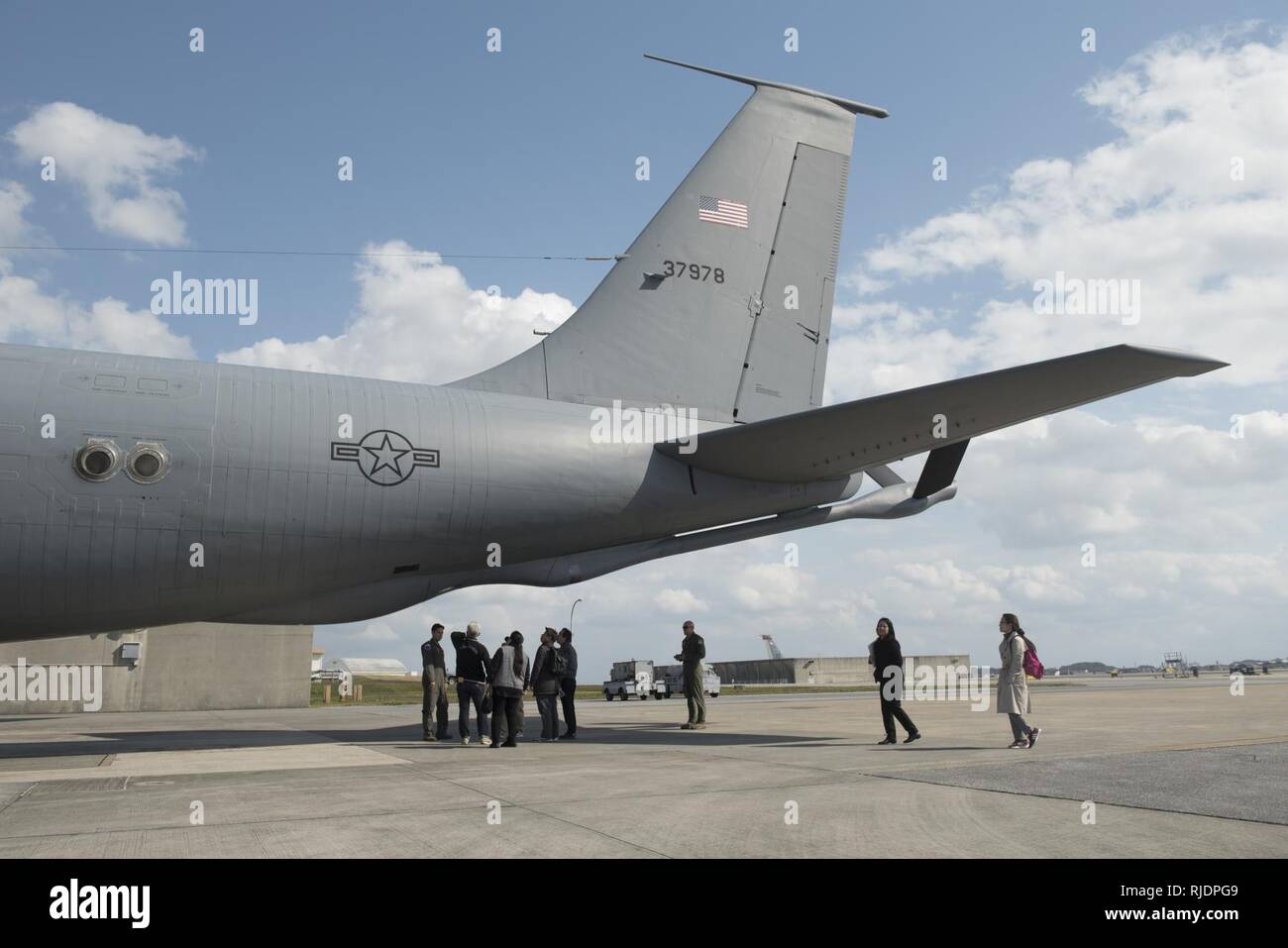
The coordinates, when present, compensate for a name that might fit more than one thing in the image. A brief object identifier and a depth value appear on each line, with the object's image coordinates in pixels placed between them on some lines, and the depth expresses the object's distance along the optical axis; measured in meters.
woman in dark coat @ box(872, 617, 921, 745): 13.12
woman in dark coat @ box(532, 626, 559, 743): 15.72
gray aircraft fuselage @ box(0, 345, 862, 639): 11.84
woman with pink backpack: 12.35
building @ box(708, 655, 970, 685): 75.44
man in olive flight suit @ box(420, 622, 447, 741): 15.66
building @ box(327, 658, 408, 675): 162.38
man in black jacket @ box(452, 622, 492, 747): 14.76
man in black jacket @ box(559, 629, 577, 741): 16.42
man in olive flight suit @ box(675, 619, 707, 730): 16.48
